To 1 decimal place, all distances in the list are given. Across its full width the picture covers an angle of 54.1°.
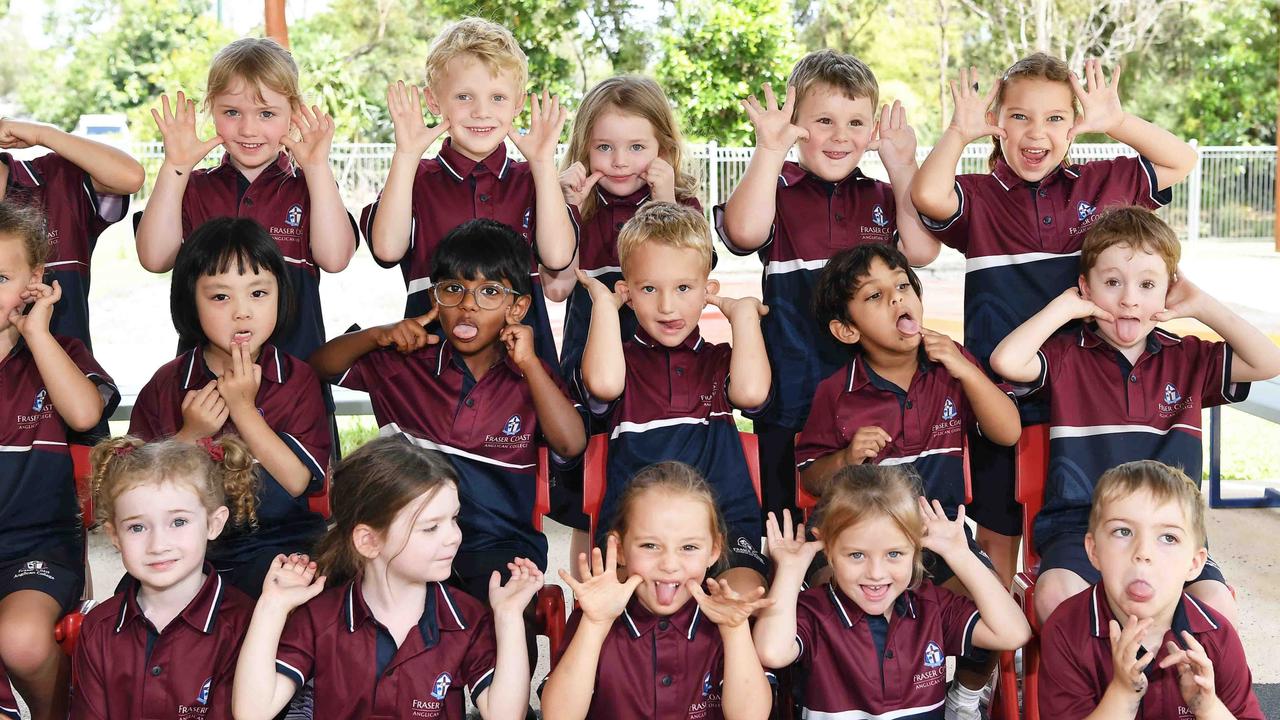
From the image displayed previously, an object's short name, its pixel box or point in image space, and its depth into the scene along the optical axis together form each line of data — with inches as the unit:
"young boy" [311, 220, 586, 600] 122.6
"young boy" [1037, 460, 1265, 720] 96.3
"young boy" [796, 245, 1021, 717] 120.6
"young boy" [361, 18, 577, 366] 136.8
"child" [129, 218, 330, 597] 117.0
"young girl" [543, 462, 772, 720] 100.5
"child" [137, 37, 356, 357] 138.6
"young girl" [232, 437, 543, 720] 101.0
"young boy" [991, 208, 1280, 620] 121.3
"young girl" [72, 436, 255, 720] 102.3
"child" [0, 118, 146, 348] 138.9
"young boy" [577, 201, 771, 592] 123.4
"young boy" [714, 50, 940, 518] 141.3
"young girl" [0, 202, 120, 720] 117.2
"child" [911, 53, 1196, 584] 135.8
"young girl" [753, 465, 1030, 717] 104.3
